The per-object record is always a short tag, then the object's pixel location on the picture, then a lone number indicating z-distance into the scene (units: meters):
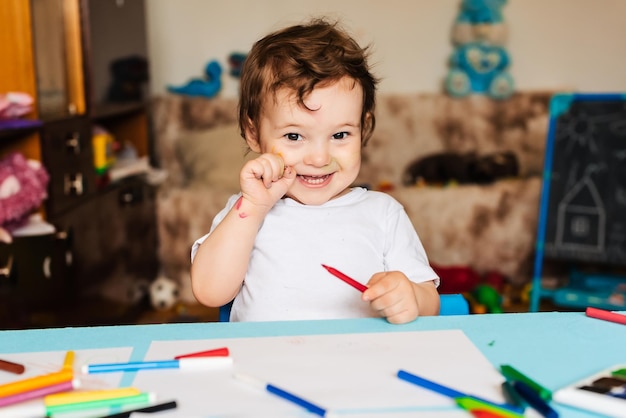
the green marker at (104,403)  0.60
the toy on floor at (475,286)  2.80
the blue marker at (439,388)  0.60
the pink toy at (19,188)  1.77
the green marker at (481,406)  0.58
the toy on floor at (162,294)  3.00
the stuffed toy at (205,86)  3.47
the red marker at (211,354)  0.71
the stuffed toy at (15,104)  1.84
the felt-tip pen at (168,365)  0.68
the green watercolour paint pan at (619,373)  0.66
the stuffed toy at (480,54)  3.37
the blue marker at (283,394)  0.59
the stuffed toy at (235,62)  3.53
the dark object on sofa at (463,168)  3.24
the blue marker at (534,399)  0.59
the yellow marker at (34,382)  0.63
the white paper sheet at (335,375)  0.61
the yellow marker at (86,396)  0.60
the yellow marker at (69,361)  0.68
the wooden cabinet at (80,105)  1.99
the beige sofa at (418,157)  3.06
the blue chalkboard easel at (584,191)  2.82
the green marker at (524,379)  0.61
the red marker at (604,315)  0.83
